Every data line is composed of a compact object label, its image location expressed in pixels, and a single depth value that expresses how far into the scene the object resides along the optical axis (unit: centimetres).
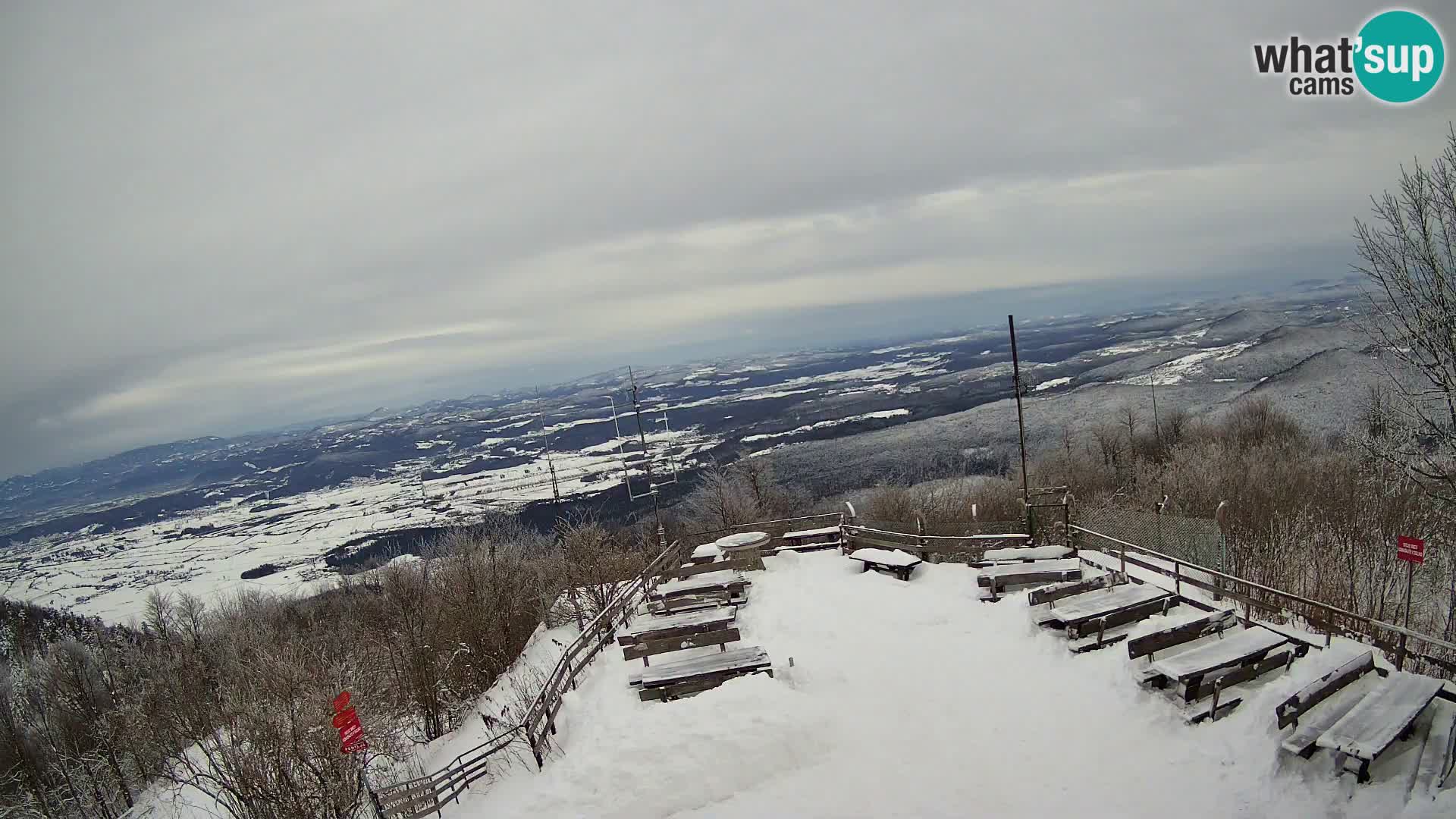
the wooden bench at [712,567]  1812
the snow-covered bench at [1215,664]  834
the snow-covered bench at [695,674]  1115
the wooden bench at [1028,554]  1505
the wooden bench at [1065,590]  1234
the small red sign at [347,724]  951
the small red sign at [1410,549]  930
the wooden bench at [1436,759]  599
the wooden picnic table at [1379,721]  628
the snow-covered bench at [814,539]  2022
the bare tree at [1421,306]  1131
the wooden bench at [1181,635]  948
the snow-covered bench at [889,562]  1591
